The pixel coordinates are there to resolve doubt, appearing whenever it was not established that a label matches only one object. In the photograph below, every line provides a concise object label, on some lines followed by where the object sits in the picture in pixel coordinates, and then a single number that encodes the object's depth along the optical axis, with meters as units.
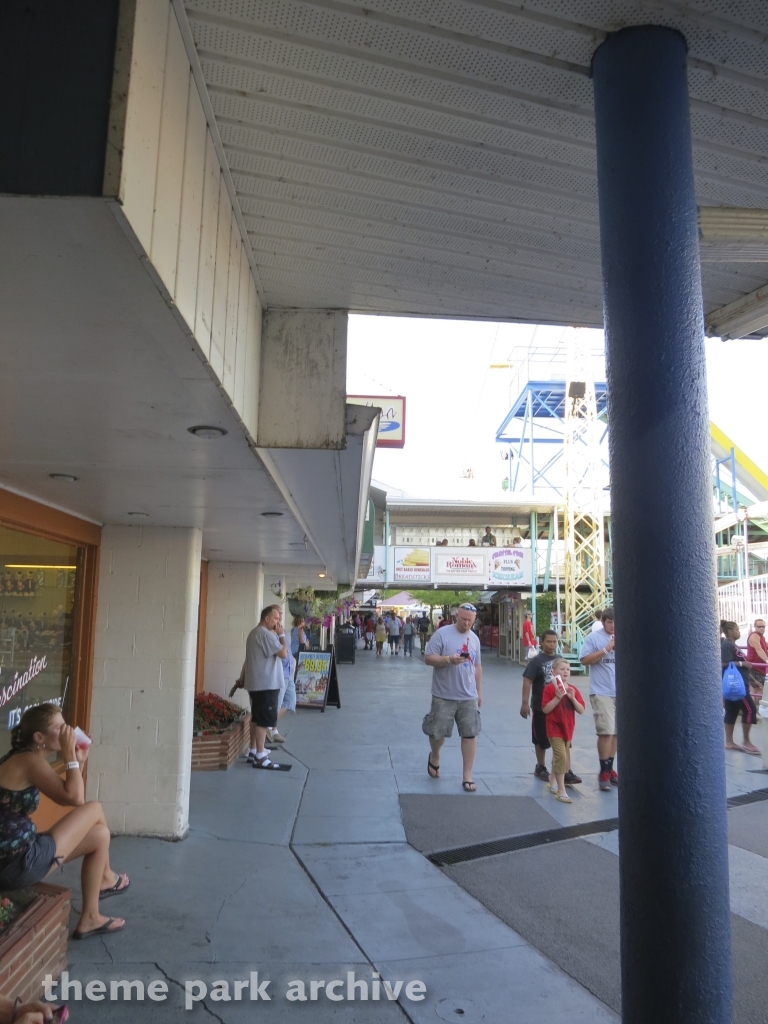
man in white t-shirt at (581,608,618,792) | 6.86
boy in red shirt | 6.43
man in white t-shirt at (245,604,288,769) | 7.41
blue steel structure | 27.16
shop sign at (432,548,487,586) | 23.39
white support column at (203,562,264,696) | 9.20
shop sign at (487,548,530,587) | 23.56
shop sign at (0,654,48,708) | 4.53
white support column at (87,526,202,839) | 5.25
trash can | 22.25
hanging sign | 14.86
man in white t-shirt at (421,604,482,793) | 6.70
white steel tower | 23.62
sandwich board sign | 11.81
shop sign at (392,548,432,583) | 23.69
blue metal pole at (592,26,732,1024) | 1.59
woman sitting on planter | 3.13
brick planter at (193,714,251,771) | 7.22
